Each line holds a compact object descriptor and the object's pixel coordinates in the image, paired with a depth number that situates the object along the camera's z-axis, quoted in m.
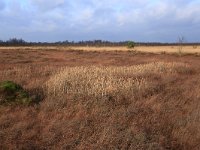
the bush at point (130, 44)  35.53
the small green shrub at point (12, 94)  4.10
